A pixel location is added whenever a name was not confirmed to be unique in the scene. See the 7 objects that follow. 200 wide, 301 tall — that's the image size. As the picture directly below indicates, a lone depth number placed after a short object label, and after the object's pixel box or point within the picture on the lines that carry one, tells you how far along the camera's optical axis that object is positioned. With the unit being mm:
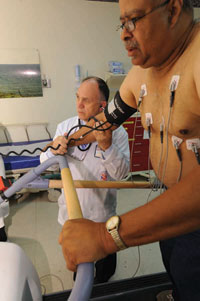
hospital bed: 2639
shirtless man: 478
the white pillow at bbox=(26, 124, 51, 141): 3496
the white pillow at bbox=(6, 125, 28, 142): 3387
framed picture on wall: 3127
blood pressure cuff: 1060
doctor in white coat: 1312
